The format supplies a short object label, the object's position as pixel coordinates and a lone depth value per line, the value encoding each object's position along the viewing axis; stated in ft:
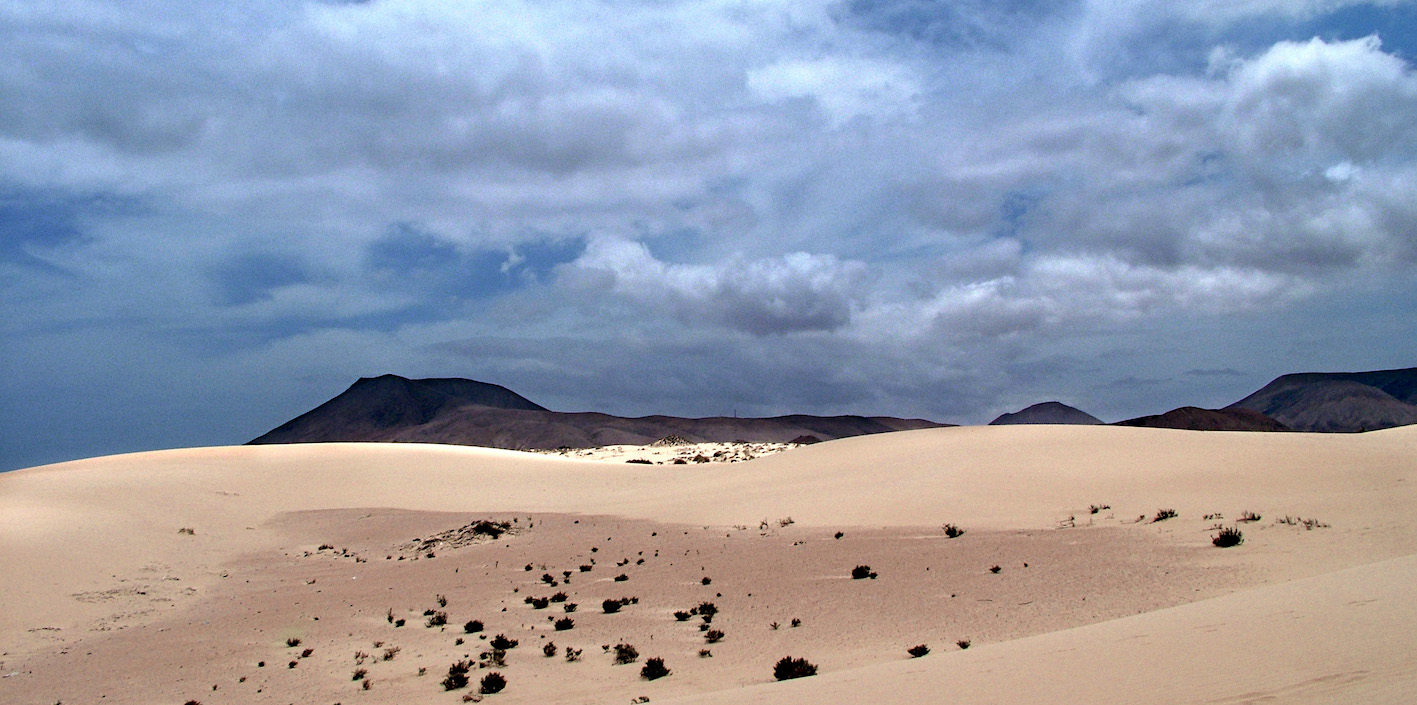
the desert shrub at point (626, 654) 41.60
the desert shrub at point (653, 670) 38.22
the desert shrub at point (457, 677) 38.73
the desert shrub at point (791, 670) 35.14
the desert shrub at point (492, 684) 37.78
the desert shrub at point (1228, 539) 54.03
